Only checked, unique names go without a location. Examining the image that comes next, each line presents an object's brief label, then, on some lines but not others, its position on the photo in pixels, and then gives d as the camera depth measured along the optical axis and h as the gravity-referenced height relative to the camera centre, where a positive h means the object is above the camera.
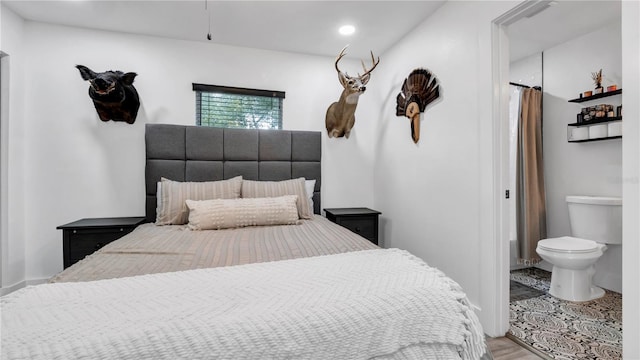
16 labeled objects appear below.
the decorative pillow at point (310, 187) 3.08 -0.10
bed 0.79 -0.41
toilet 2.49 -0.60
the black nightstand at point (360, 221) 3.10 -0.46
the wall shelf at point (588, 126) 2.72 +0.54
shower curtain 3.26 -0.06
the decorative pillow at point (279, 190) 2.79 -0.12
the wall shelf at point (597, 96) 2.72 +0.80
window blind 3.16 +0.79
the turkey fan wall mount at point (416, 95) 2.64 +0.80
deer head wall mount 2.83 +0.77
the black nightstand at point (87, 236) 2.41 -0.49
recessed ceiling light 2.80 +1.45
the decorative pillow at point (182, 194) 2.51 -0.15
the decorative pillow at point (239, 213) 2.26 -0.28
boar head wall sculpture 2.55 +0.77
